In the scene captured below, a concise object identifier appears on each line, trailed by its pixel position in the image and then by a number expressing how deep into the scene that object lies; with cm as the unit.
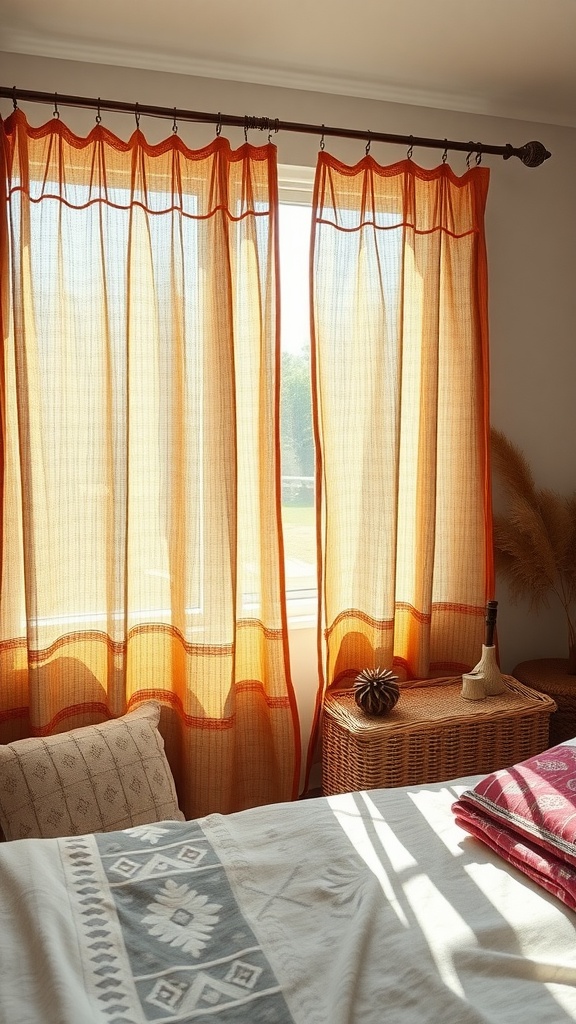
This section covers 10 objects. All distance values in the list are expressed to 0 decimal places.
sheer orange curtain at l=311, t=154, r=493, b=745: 287
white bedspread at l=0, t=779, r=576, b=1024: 128
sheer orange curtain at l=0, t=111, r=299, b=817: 254
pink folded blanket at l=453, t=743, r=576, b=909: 159
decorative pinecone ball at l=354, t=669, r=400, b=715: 266
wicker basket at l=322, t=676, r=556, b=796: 260
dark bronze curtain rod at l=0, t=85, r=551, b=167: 245
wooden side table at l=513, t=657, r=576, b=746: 299
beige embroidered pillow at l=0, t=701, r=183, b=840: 221
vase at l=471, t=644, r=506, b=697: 284
